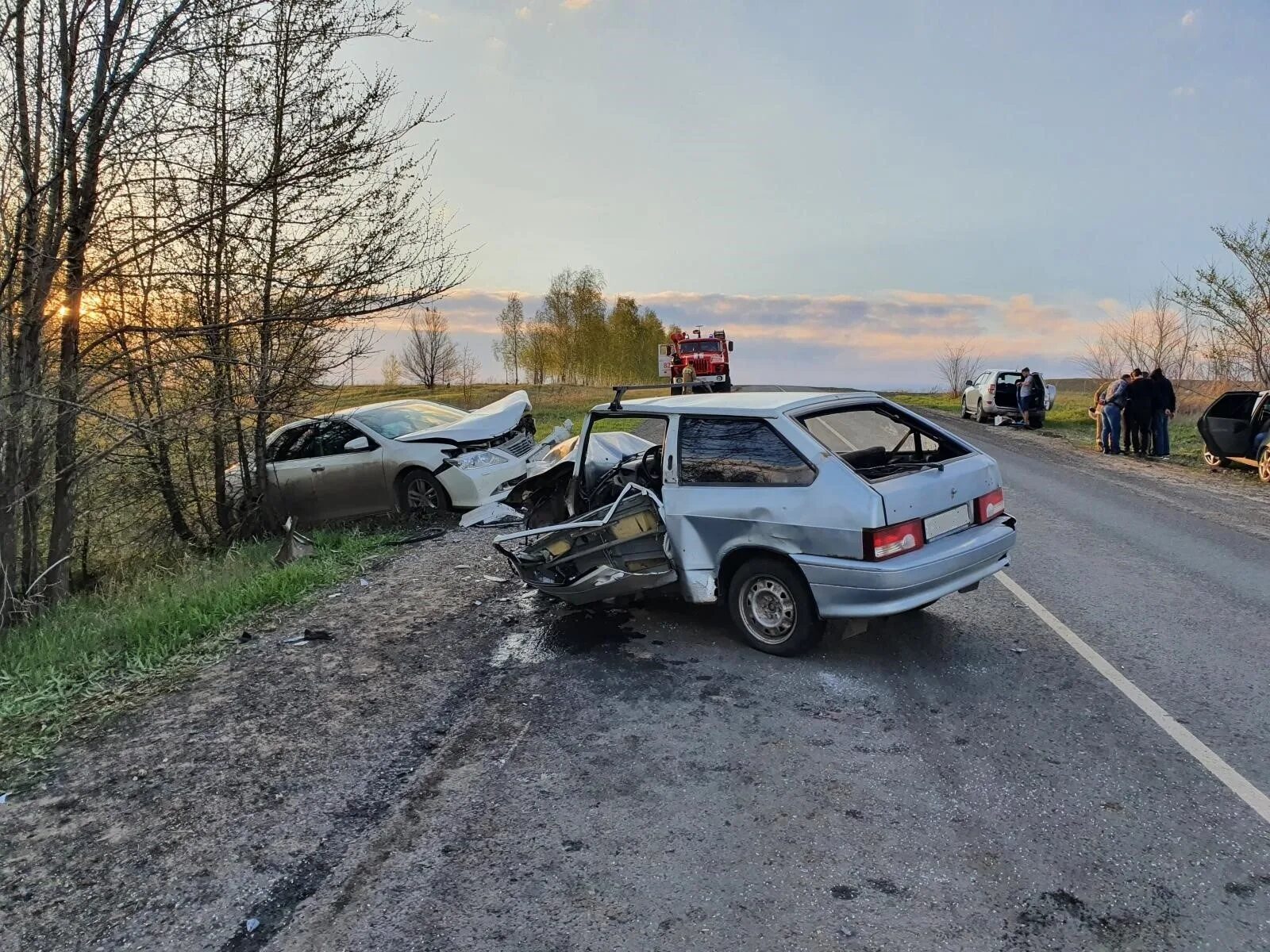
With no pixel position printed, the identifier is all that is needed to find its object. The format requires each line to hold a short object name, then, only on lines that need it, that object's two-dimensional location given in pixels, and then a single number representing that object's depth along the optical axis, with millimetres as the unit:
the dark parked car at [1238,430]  12312
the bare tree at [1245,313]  17484
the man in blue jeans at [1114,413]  15758
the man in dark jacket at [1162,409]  15117
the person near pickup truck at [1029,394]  21094
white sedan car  9055
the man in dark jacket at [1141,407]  15258
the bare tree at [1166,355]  23969
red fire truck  28656
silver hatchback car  4367
